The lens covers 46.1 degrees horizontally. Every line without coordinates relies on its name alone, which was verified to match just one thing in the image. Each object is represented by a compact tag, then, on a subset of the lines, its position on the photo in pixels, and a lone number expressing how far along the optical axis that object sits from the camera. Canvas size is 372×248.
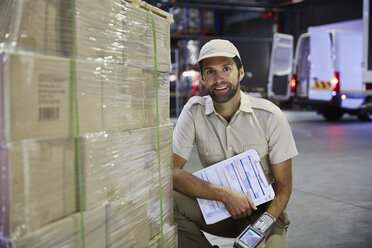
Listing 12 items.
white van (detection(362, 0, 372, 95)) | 8.18
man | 2.43
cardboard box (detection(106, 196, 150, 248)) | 1.63
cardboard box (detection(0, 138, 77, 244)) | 1.25
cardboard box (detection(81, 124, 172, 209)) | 1.52
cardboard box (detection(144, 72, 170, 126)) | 1.88
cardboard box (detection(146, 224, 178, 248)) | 1.91
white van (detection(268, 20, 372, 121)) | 10.47
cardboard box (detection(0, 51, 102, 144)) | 1.24
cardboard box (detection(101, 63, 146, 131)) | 1.60
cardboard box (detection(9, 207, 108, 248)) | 1.32
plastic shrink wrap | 1.27
